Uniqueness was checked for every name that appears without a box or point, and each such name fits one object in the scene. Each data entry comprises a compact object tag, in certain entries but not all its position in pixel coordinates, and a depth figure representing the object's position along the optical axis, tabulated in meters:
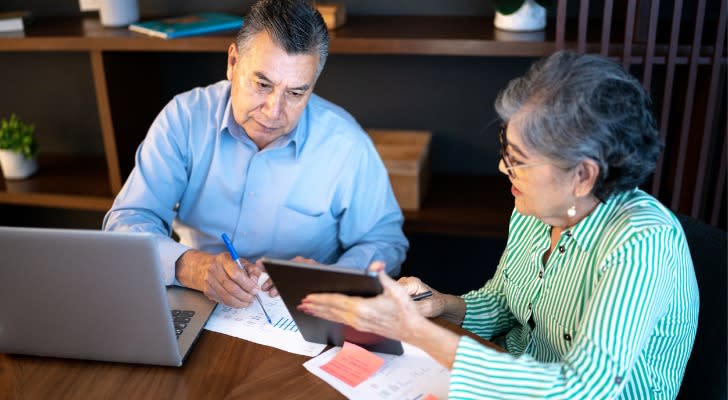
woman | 1.17
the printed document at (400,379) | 1.26
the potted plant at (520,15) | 2.19
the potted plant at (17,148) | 2.71
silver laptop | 1.20
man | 1.89
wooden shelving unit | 2.19
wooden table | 1.28
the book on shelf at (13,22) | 2.54
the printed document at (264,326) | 1.42
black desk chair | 1.36
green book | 2.34
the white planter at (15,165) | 2.74
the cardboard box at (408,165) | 2.41
